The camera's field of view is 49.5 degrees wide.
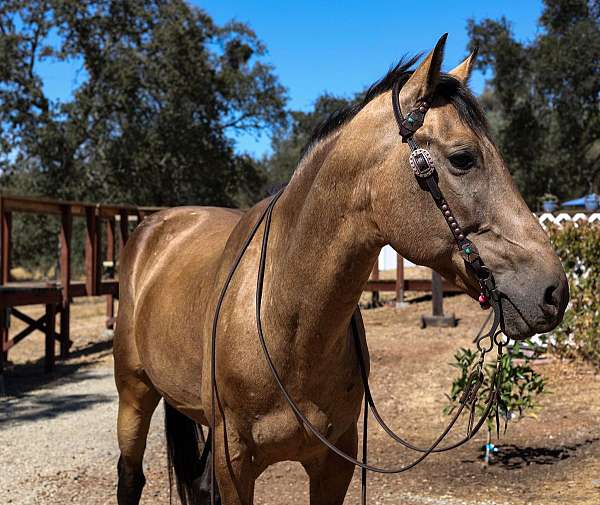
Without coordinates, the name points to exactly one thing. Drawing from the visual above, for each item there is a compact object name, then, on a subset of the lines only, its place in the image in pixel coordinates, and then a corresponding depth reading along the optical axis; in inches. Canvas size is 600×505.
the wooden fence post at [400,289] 479.4
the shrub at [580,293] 280.4
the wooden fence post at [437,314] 396.2
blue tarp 615.1
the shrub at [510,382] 183.2
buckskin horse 67.6
